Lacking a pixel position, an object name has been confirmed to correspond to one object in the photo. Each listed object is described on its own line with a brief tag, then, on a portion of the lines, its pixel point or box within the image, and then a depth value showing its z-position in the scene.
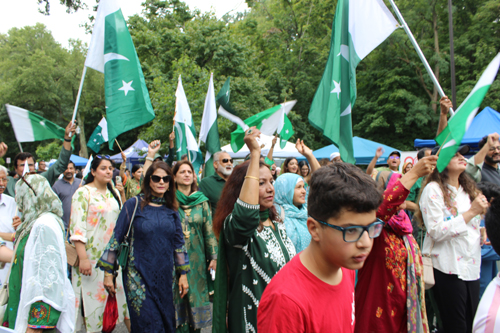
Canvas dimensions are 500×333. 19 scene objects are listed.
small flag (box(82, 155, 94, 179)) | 6.07
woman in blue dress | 3.49
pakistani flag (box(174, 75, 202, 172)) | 7.07
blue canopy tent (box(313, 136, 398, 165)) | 15.63
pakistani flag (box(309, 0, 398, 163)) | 4.40
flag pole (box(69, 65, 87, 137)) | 4.26
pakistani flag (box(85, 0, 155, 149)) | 4.82
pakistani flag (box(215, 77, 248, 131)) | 4.14
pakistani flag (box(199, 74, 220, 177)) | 6.73
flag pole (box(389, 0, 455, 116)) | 3.87
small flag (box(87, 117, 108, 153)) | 8.70
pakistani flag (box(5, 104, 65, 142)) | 5.09
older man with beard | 5.05
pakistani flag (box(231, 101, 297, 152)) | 5.72
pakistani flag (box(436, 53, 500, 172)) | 2.48
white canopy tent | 14.42
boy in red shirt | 1.48
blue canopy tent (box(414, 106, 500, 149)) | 10.43
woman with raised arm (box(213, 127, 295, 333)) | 2.21
